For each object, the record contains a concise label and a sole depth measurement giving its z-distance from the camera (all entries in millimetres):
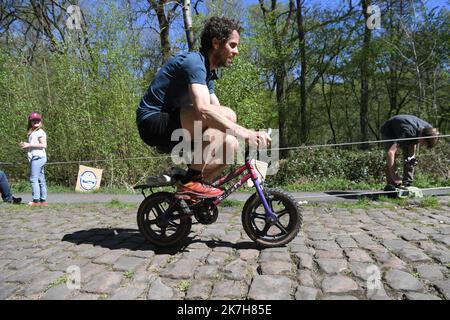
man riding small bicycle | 2922
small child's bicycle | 3201
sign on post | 8812
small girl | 6660
